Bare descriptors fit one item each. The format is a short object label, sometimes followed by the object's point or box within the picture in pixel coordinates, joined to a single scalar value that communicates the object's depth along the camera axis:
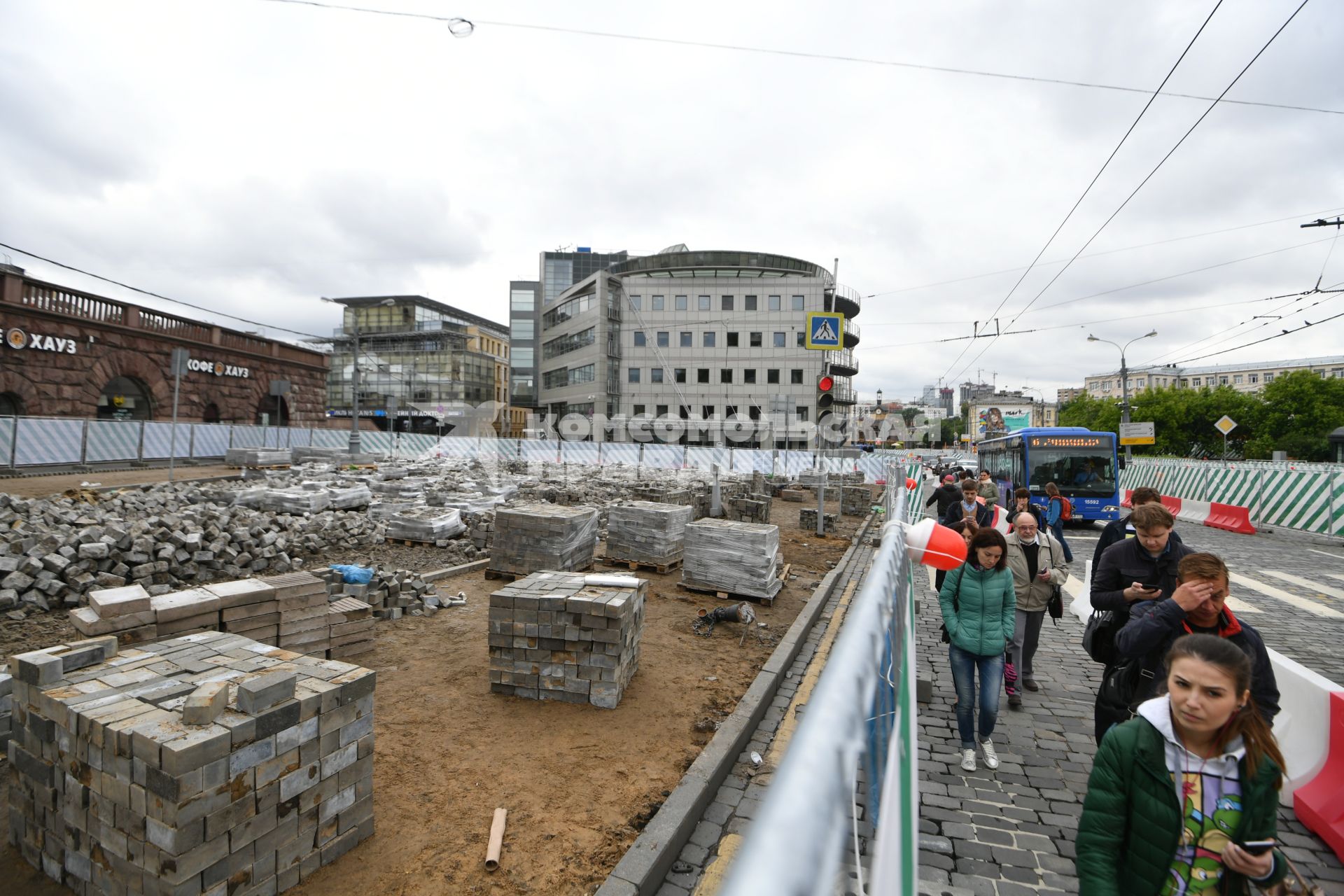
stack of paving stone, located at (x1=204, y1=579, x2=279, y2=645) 5.41
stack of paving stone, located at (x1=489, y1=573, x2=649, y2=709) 5.90
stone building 22.52
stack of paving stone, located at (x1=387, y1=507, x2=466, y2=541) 13.04
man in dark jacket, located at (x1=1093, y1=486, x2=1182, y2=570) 5.74
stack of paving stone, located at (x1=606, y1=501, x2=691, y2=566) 11.43
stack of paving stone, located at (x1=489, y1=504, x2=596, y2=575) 10.12
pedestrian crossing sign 15.51
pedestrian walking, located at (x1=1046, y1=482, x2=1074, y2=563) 11.45
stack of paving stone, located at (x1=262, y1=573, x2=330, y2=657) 5.86
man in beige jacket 6.10
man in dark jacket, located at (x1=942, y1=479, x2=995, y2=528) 9.55
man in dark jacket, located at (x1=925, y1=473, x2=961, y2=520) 12.63
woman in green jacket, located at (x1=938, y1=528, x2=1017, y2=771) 5.04
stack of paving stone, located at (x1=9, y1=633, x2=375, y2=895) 3.09
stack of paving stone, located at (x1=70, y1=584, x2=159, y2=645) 4.75
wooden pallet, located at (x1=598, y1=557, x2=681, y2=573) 11.41
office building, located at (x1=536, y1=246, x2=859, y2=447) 55.78
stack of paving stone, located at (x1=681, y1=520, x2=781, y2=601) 9.88
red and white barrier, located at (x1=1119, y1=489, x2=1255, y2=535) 19.06
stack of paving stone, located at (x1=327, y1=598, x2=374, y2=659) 6.48
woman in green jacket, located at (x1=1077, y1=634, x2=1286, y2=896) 2.36
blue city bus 19.05
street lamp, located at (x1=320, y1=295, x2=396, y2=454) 30.87
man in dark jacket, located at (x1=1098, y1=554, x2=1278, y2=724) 3.22
